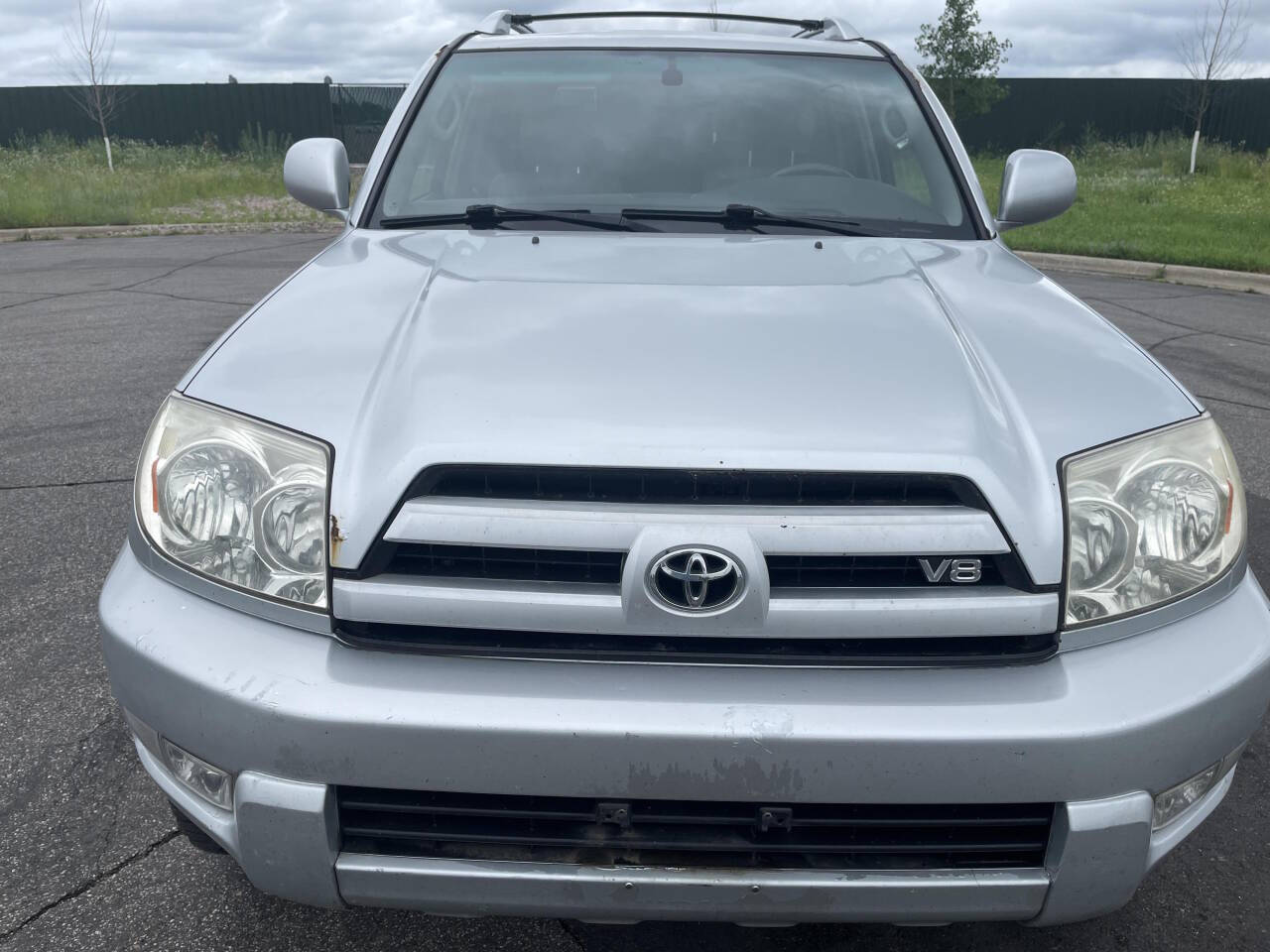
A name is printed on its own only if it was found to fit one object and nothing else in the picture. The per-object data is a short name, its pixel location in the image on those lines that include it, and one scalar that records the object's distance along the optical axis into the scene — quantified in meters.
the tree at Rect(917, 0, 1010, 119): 25.95
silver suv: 1.53
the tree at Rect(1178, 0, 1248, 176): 21.00
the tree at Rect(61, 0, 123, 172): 22.91
